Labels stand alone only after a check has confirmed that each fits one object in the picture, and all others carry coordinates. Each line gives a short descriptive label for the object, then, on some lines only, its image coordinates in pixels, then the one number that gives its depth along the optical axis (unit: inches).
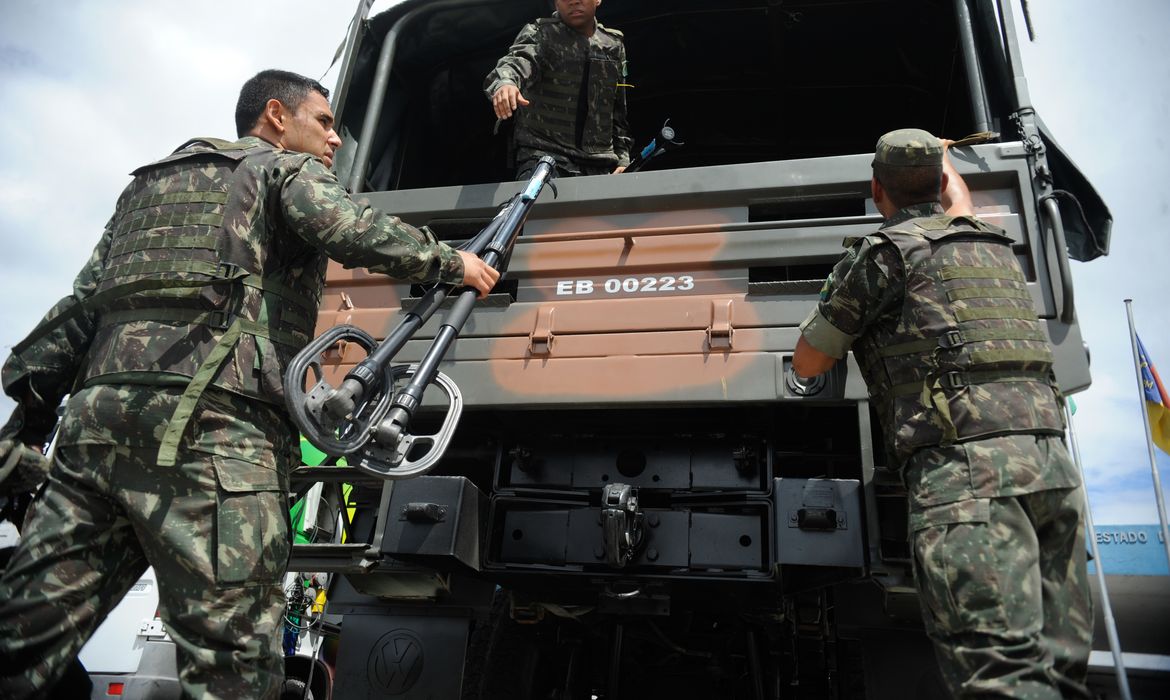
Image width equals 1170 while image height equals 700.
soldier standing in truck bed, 148.4
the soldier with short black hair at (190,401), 71.1
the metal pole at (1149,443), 268.9
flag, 325.1
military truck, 102.0
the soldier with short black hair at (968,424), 73.4
